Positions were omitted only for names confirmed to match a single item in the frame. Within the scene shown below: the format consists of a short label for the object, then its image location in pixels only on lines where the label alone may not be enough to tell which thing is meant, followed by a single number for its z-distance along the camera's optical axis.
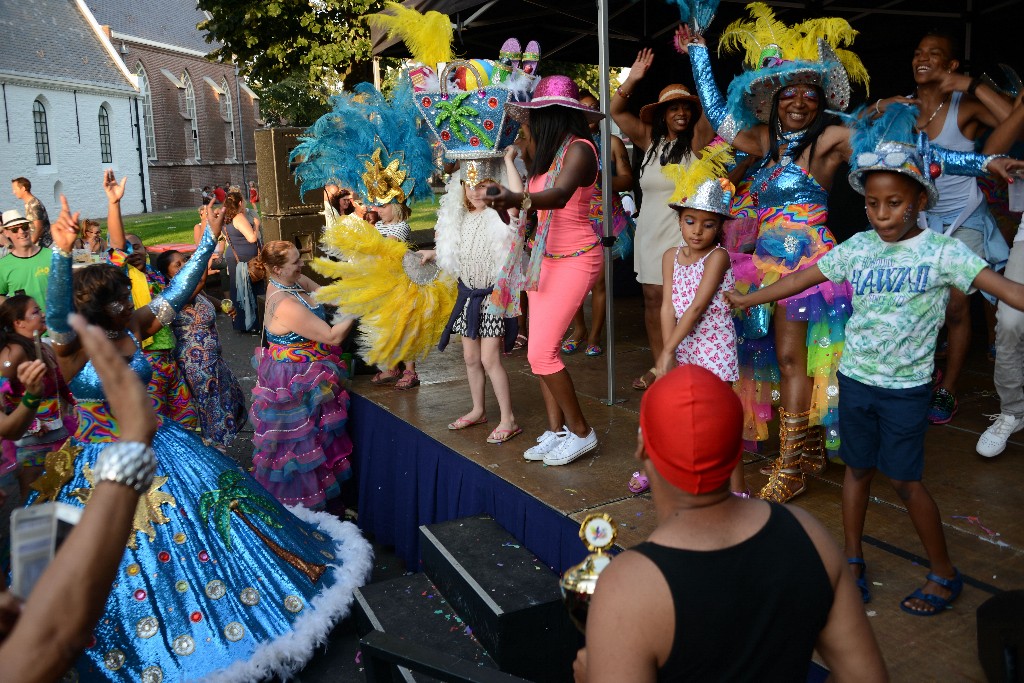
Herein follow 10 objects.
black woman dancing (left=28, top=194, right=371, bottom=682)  3.19
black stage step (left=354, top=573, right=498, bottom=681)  3.11
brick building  36.59
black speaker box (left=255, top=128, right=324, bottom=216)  8.85
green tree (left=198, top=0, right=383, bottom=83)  16.22
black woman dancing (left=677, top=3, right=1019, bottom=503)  3.37
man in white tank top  3.86
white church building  28.15
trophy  1.65
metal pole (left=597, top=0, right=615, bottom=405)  4.33
